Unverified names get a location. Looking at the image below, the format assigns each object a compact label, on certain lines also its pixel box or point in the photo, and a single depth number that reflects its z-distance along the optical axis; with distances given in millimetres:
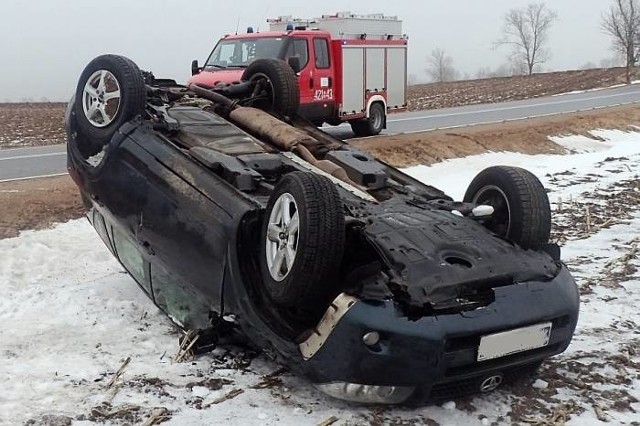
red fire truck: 13281
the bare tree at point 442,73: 110062
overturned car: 3355
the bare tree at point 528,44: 87188
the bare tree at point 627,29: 45531
